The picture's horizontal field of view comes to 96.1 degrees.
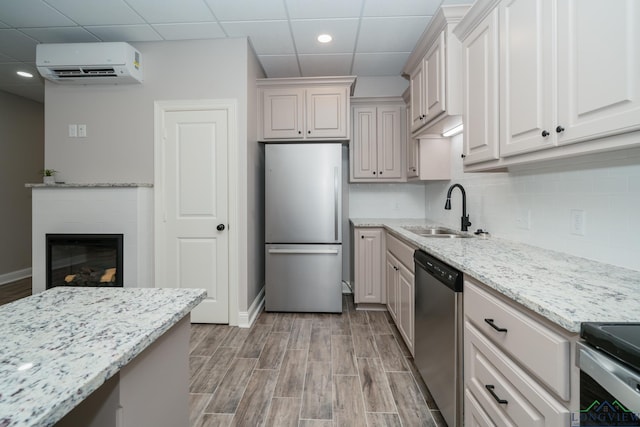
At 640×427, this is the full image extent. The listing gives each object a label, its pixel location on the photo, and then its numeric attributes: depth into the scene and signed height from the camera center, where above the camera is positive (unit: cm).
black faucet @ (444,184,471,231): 242 -1
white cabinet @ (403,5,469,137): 200 +104
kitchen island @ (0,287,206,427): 44 -27
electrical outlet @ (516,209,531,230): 179 -6
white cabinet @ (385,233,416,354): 209 -62
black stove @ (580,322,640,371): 60 -29
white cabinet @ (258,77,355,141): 308 +109
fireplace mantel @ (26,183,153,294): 268 -6
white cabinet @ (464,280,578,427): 79 -52
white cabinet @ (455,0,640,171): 93 +54
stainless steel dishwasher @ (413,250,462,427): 135 -66
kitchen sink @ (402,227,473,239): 264 -19
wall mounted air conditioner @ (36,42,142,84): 255 +135
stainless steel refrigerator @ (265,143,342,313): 299 -17
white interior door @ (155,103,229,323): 275 +4
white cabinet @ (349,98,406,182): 333 +79
